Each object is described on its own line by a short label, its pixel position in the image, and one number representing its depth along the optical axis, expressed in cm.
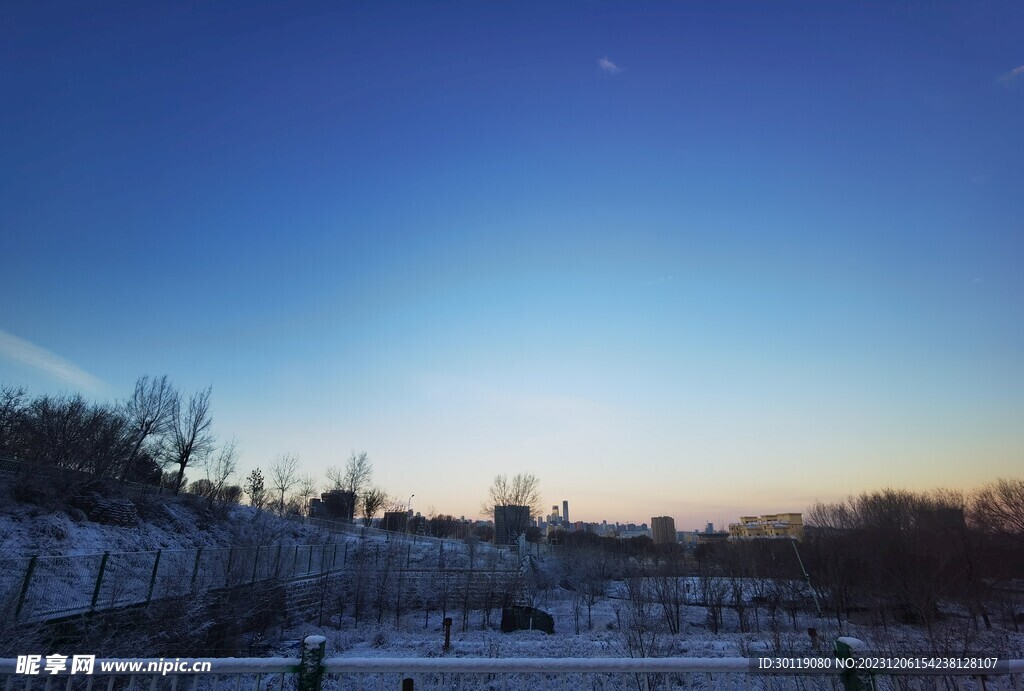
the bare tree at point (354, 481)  5403
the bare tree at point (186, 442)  3438
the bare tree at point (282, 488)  4847
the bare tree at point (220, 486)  3417
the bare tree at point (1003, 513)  3162
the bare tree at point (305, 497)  5055
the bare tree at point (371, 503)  5512
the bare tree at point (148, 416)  3139
